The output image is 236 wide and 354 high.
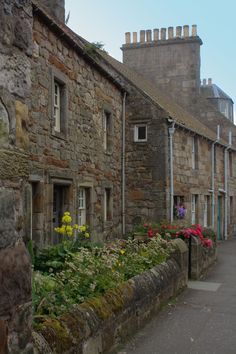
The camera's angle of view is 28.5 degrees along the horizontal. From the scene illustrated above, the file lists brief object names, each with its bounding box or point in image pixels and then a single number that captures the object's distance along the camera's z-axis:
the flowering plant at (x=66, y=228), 7.39
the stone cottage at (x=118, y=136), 10.00
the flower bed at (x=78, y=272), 4.57
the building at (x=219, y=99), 31.75
